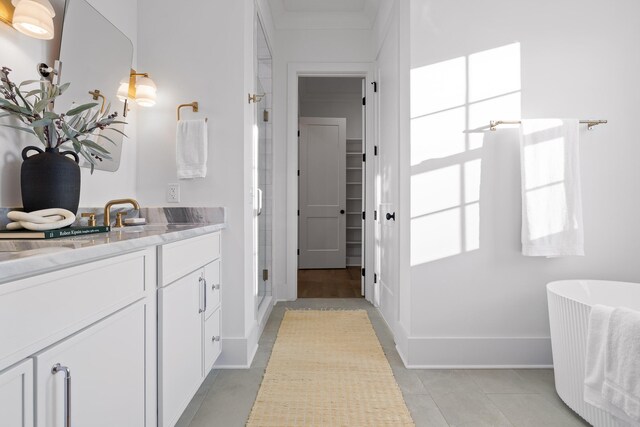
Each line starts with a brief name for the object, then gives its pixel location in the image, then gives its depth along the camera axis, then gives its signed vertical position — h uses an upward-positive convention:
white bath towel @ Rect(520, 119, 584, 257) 2.16 +0.18
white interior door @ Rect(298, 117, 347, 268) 5.68 +0.38
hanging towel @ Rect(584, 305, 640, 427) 1.48 -0.59
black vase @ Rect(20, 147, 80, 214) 1.31 +0.14
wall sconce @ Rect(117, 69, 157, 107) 2.03 +0.71
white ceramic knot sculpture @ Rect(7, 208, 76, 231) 1.20 -0.01
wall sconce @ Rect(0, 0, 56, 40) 1.28 +0.72
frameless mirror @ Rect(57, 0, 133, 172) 1.61 +0.76
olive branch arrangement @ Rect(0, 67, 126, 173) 1.29 +0.39
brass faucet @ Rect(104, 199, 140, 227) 1.63 +0.03
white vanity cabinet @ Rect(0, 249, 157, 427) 0.72 -0.32
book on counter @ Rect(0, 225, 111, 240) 1.11 -0.05
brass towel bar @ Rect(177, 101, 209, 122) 2.17 +0.66
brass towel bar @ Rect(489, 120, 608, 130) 2.18 +0.57
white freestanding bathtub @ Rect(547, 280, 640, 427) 1.70 -0.53
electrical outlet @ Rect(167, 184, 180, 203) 2.21 +0.15
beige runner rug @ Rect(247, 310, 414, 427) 1.72 -0.93
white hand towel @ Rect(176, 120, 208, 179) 2.13 +0.42
